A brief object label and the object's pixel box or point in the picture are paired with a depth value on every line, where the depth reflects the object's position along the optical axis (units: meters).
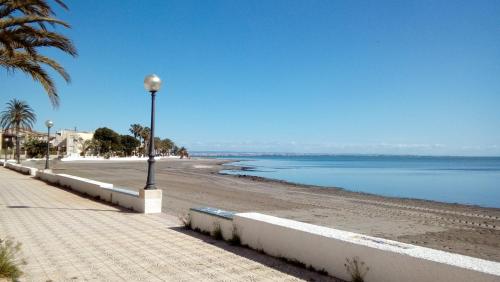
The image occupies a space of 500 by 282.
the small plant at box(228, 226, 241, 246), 6.71
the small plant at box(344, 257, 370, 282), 4.52
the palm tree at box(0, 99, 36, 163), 58.59
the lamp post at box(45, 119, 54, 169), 21.97
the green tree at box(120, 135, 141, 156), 100.51
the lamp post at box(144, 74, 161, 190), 10.41
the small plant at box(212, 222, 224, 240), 7.18
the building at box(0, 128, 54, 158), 53.53
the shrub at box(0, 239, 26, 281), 4.62
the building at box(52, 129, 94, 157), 93.60
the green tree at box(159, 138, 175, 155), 137.12
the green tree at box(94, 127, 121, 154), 91.56
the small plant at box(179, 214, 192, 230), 8.18
